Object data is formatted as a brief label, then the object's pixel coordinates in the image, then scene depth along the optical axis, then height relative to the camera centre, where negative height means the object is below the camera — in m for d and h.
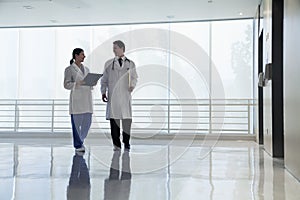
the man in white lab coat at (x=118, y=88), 4.43 +0.27
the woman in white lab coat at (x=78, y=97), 4.10 +0.16
